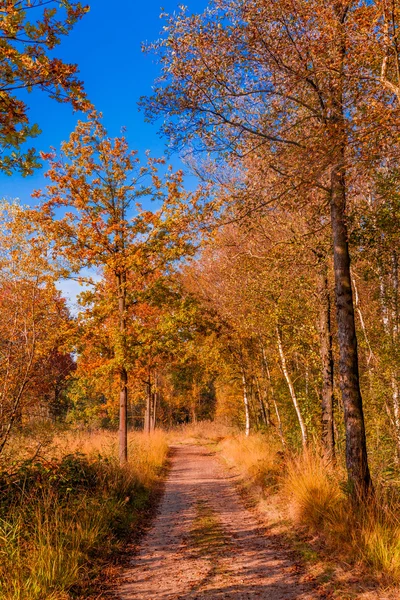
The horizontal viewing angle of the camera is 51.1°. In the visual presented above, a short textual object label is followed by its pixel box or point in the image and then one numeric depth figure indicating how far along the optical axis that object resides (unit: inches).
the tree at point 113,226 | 467.5
